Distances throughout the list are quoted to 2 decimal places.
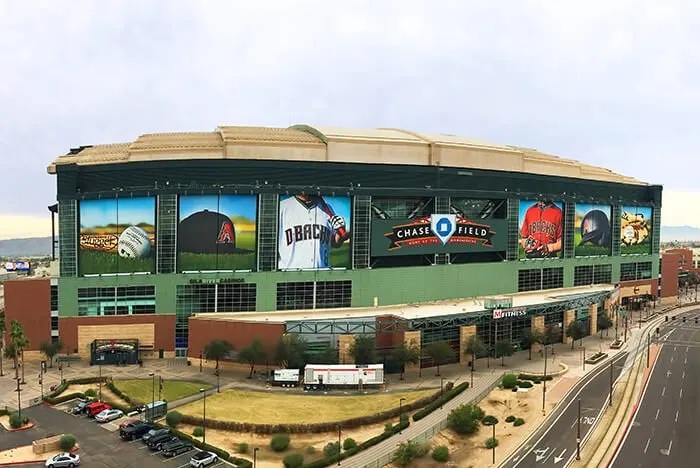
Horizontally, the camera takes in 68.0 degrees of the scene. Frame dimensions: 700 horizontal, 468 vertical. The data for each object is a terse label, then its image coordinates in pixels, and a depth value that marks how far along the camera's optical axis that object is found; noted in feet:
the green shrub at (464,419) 195.83
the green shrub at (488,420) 206.30
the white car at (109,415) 206.49
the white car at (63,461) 164.66
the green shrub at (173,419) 197.77
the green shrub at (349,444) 181.88
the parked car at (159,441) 180.86
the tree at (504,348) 285.64
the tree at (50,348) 276.62
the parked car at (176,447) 176.86
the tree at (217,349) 264.52
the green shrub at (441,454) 175.52
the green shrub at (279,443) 181.98
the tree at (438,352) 264.11
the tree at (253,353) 256.52
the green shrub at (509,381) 247.85
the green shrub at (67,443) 176.65
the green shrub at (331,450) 176.65
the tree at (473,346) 279.69
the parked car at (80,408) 214.69
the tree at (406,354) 260.01
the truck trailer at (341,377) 241.35
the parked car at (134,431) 187.93
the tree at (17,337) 249.96
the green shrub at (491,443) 183.04
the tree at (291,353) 255.09
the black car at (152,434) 184.67
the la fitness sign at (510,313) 292.81
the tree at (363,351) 260.01
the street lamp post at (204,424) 186.68
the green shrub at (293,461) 166.81
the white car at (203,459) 167.02
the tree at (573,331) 327.88
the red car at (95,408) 211.41
